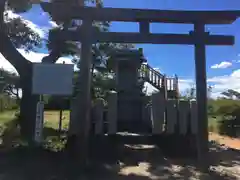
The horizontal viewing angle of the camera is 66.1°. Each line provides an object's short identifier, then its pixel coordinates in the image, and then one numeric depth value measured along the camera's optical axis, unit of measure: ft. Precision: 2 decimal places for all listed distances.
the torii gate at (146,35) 14.56
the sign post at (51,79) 13.89
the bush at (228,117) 36.68
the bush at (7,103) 50.66
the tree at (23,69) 17.28
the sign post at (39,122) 13.45
